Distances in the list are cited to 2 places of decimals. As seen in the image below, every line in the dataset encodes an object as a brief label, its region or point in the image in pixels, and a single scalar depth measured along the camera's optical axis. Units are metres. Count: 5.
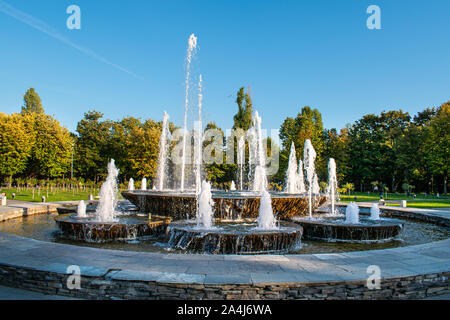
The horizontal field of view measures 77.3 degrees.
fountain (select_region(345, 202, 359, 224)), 10.70
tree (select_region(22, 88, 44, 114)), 63.06
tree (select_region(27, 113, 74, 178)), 36.69
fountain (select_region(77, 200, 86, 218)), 11.20
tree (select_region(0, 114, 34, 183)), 32.75
